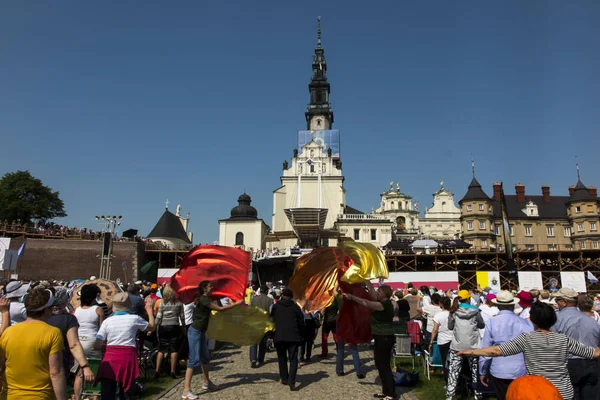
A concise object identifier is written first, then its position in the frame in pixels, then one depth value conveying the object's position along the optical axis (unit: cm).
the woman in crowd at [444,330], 851
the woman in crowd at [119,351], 580
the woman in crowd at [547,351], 434
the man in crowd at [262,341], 1091
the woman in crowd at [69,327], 455
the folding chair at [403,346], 1036
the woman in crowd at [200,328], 802
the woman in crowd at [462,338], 744
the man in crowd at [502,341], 550
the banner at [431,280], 3775
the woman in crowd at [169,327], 953
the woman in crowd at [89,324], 643
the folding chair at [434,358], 969
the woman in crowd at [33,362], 400
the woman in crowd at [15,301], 679
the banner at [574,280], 2997
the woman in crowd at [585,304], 657
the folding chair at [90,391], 718
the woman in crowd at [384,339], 760
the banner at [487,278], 3152
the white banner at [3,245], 2528
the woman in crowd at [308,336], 1174
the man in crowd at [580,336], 543
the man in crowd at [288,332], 862
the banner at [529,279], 3362
